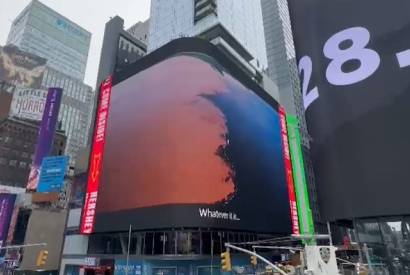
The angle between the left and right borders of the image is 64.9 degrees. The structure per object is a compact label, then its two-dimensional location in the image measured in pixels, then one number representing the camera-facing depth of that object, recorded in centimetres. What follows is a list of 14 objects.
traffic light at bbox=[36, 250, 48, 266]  2962
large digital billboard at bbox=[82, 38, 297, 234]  3988
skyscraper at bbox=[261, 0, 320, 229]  15488
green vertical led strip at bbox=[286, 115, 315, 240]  5847
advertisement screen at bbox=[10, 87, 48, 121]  10959
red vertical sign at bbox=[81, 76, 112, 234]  4499
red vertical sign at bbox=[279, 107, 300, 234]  5659
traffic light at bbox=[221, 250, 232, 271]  2252
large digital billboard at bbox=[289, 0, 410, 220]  1308
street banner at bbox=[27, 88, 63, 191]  7788
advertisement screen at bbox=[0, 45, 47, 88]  17412
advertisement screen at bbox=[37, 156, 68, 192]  6662
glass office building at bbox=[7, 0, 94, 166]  19159
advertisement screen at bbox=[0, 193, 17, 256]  7456
